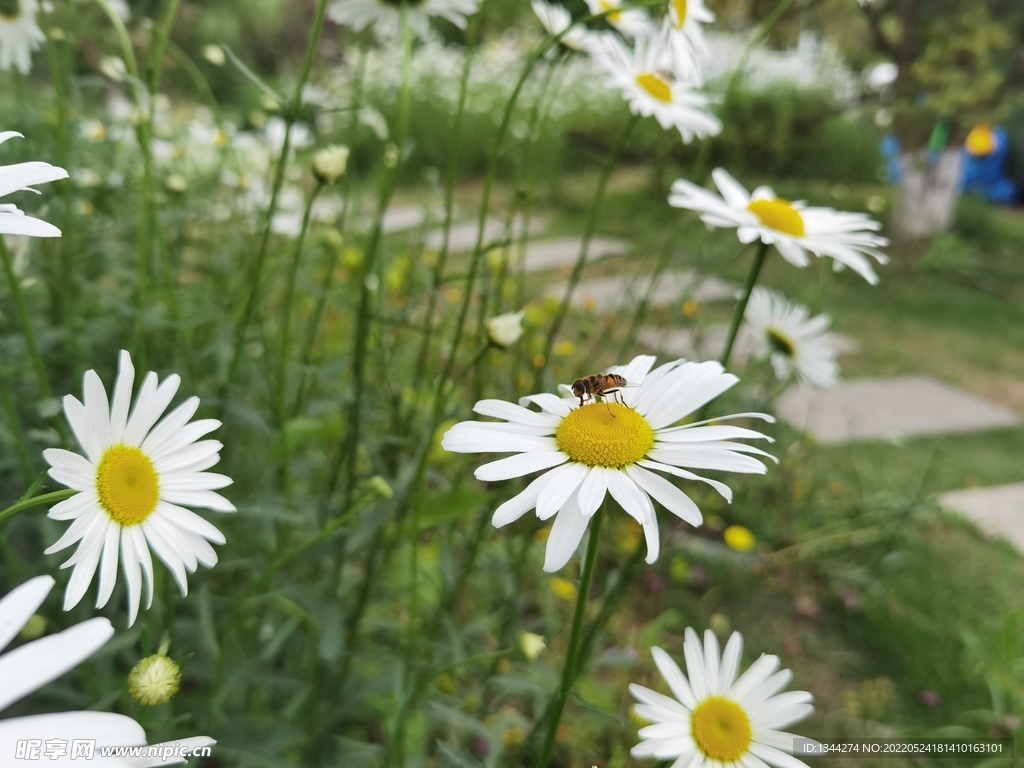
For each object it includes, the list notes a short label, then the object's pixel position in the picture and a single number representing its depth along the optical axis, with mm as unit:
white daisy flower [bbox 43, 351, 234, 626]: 168
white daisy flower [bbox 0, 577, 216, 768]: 115
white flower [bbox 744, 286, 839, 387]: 350
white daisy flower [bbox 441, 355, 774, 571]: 162
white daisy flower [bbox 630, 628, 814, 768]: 184
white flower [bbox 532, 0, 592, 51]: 294
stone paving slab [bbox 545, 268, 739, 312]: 848
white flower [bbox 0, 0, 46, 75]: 300
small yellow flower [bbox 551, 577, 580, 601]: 437
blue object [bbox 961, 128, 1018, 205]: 1744
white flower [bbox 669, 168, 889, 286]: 245
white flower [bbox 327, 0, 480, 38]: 304
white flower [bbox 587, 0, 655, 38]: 315
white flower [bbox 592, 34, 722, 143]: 309
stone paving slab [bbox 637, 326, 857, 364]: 722
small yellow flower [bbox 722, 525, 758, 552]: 489
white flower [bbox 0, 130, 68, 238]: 150
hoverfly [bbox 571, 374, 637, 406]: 200
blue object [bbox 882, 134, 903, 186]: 1315
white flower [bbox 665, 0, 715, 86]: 269
